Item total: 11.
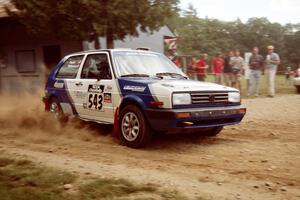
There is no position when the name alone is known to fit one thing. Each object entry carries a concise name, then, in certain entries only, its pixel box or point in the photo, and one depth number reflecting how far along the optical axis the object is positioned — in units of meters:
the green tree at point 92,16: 13.08
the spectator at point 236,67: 16.92
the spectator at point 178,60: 17.50
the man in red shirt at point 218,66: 18.23
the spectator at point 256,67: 15.60
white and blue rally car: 6.57
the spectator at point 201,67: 17.45
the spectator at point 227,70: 17.30
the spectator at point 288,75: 24.92
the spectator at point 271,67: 15.33
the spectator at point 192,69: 17.87
